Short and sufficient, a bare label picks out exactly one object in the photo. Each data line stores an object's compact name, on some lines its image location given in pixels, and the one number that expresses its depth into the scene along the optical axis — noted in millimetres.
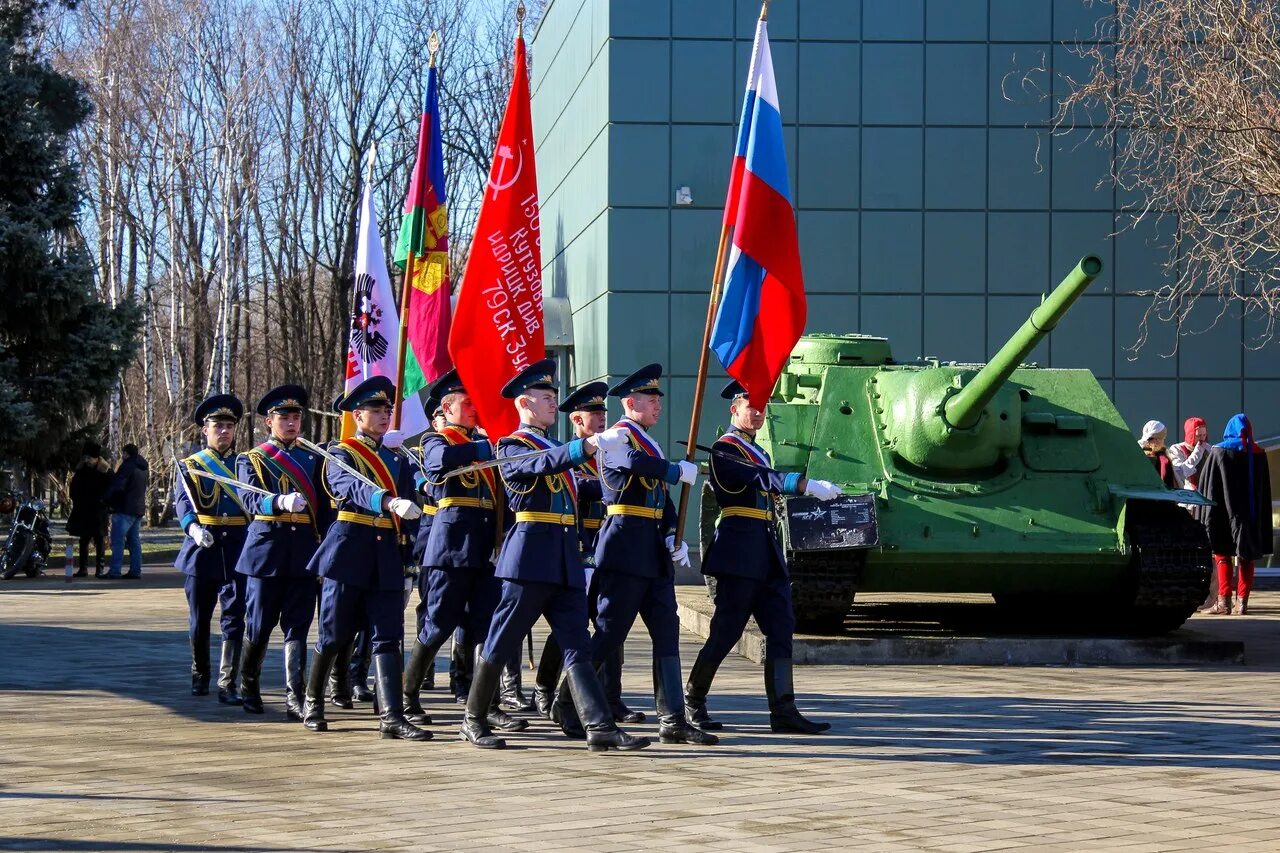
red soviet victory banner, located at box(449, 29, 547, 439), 10922
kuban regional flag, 12273
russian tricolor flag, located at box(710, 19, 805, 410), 10531
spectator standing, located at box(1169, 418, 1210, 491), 17688
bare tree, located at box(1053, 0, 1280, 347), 15586
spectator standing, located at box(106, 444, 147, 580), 23234
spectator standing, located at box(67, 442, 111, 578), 23203
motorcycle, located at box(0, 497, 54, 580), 22767
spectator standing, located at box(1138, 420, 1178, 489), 16819
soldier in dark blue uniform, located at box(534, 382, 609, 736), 9539
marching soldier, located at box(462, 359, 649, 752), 8859
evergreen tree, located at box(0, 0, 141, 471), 23750
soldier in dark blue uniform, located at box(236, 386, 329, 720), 10359
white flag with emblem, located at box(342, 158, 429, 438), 13195
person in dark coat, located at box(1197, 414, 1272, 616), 17062
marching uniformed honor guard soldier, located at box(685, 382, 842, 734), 9445
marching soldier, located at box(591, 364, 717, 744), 9211
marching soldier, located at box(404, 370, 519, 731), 9508
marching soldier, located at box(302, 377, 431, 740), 9367
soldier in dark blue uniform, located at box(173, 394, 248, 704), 11227
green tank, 12680
